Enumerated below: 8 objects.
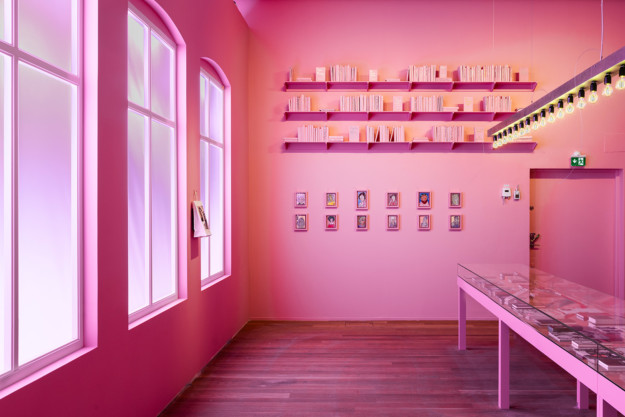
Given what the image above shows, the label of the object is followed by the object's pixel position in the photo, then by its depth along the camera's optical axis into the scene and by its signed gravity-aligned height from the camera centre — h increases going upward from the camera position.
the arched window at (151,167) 3.37 +0.34
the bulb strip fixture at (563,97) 2.72 +0.92
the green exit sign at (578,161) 6.17 +0.66
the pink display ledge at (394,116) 6.25 +1.39
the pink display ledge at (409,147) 6.25 +0.91
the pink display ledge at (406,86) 6.21 +1.86
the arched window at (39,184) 2.02 +0.12
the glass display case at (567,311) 2.20 -0.80
